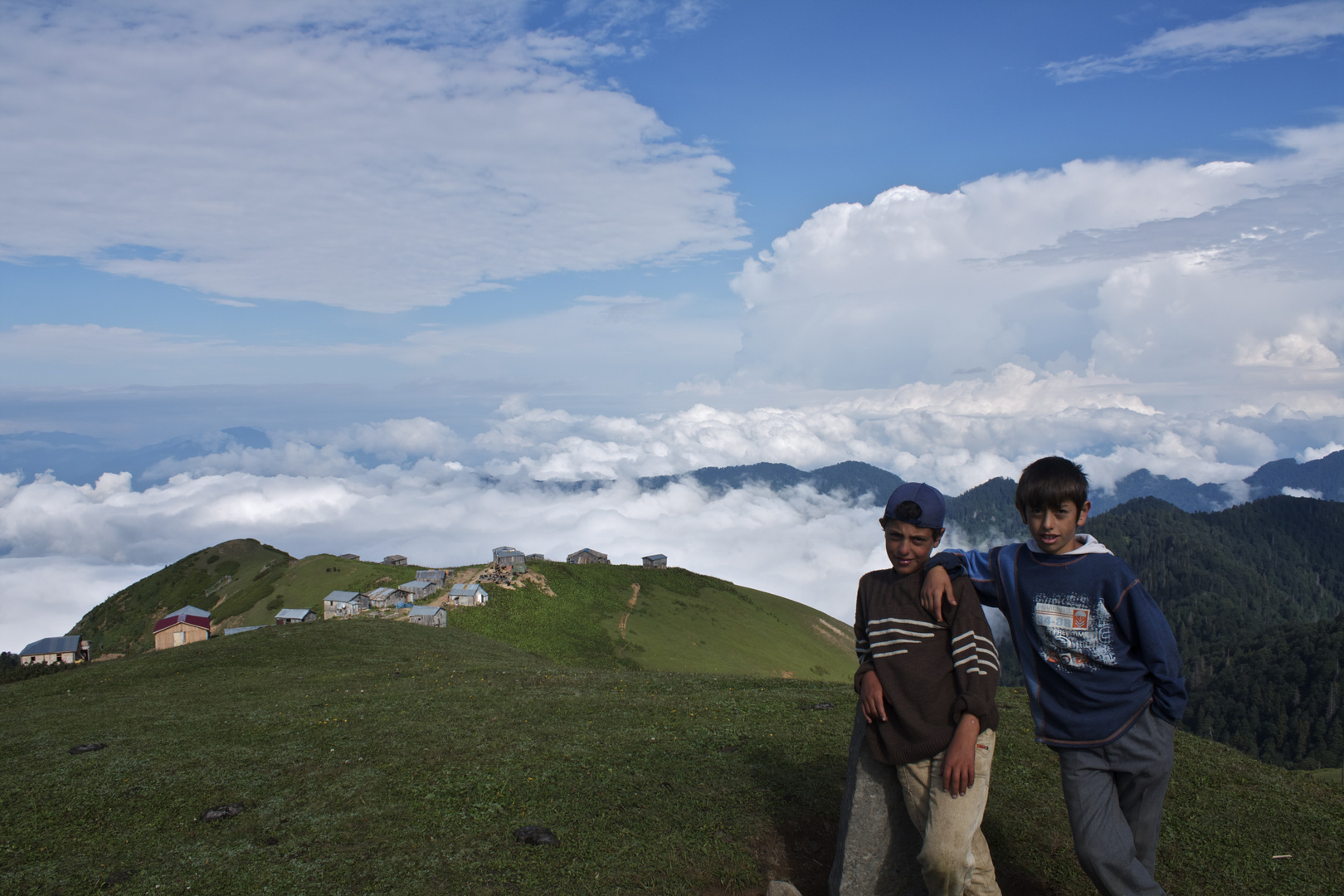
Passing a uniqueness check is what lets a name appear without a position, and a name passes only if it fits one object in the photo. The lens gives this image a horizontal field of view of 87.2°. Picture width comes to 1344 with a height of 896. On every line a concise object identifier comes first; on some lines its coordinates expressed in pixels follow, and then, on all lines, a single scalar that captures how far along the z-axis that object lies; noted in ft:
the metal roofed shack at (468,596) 239.91
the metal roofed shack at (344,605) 239.30
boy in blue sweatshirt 19.92
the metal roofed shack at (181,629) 194.59
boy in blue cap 19.97
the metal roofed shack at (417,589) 249.34
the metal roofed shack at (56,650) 239.30
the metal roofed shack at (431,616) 217.77
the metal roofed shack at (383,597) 242.17
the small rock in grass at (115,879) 29.68
